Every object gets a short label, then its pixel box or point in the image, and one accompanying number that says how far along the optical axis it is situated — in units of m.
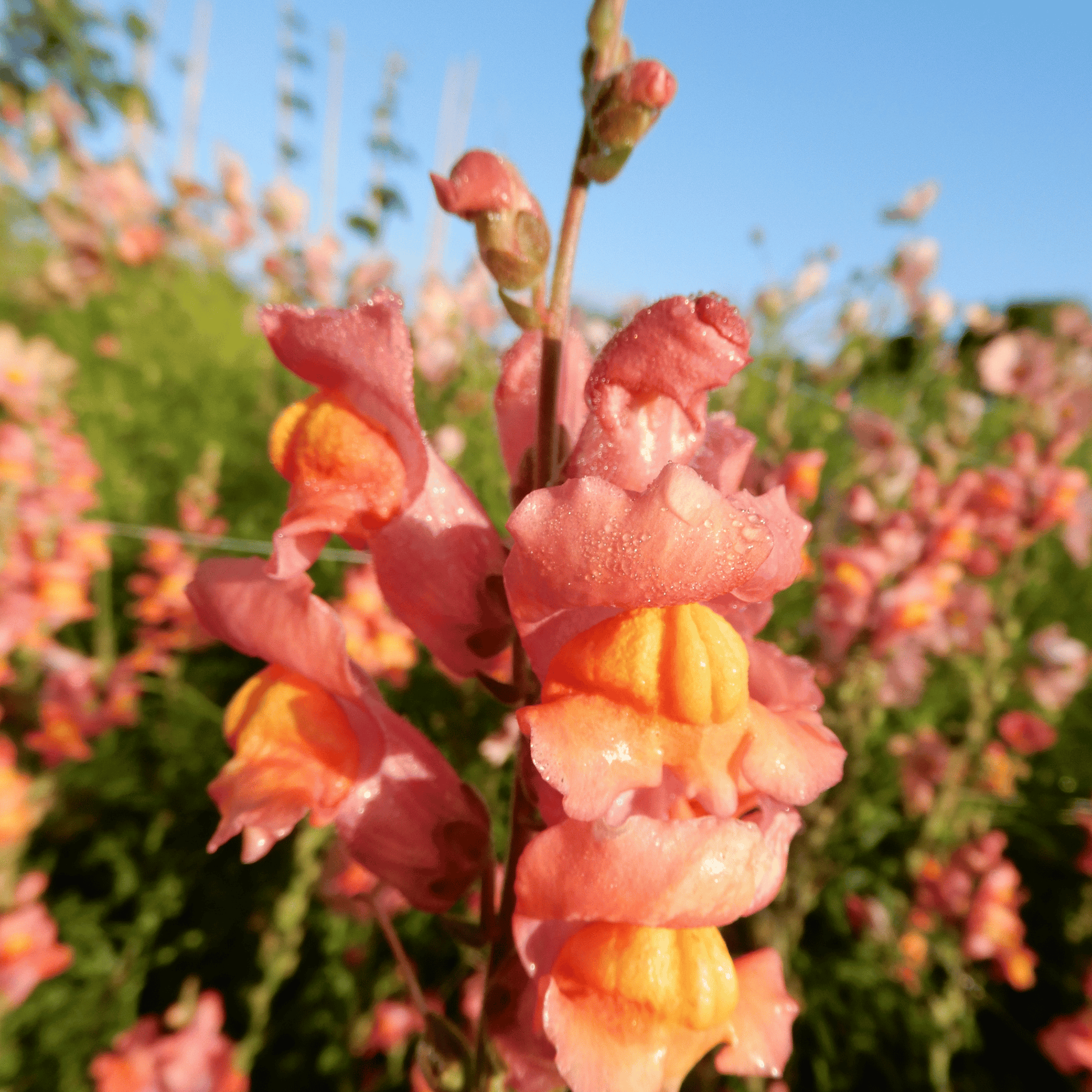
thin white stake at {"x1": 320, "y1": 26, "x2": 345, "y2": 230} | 4.19
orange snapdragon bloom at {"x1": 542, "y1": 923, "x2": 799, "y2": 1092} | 0.08
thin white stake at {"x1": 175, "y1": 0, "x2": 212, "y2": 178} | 5.10
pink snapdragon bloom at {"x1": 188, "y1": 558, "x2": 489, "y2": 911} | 0.10
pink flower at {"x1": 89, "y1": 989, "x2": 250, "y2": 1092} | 0.18
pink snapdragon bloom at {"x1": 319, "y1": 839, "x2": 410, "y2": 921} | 0.21
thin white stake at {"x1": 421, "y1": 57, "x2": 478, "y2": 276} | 4.45
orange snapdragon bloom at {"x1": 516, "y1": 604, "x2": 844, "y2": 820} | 0.08
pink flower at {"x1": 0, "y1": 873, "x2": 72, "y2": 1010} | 0.19
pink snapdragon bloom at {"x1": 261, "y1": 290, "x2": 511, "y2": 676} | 0.09
